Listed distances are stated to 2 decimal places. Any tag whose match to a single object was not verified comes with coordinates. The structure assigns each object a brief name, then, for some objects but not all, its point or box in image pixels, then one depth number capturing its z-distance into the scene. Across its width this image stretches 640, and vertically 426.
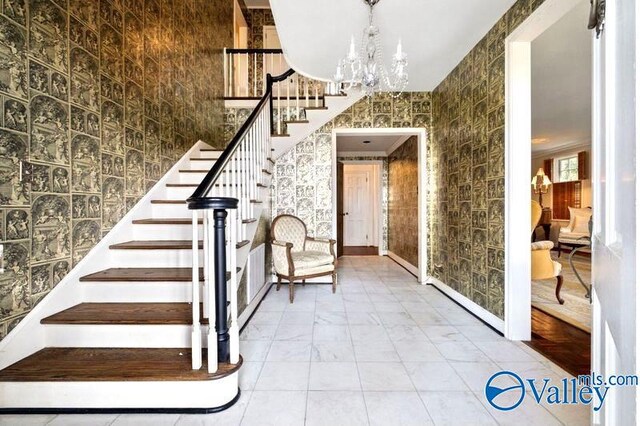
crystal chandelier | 2.33
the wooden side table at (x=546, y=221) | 7.46
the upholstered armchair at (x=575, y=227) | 6.19
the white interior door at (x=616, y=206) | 0.61
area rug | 2.80
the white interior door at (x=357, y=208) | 7.91
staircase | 1.48
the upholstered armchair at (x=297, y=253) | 3.58
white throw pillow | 6.26
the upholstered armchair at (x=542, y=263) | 3.12
